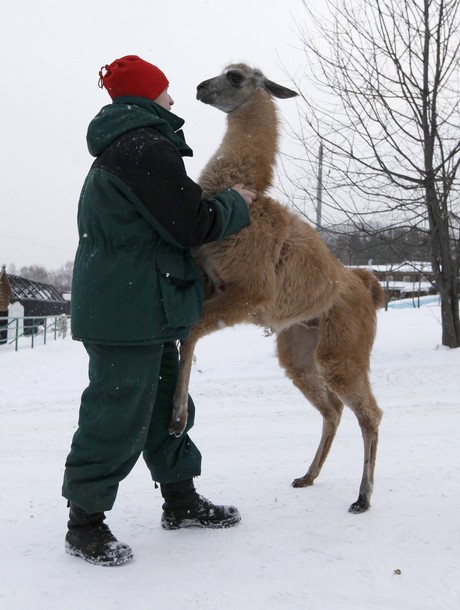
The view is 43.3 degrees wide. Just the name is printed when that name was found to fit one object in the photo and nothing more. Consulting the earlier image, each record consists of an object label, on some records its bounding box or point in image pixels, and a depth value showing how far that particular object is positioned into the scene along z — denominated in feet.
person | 8.39
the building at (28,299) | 103.96
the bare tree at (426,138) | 35.81
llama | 9.82
